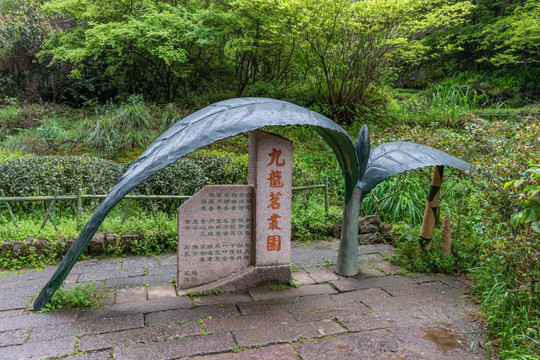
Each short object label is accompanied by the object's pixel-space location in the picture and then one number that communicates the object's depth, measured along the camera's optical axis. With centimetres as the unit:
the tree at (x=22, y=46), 1283
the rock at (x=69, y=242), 525
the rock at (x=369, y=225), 632
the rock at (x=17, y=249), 506
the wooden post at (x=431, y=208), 498
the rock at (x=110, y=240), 549
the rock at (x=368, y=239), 615
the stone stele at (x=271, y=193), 427
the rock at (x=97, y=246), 541
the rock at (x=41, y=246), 515
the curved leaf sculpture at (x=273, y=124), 324
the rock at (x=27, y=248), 511
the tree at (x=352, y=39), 903
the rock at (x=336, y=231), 650
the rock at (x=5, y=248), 507
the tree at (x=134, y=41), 1020
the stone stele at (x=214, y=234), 416
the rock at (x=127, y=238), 555
